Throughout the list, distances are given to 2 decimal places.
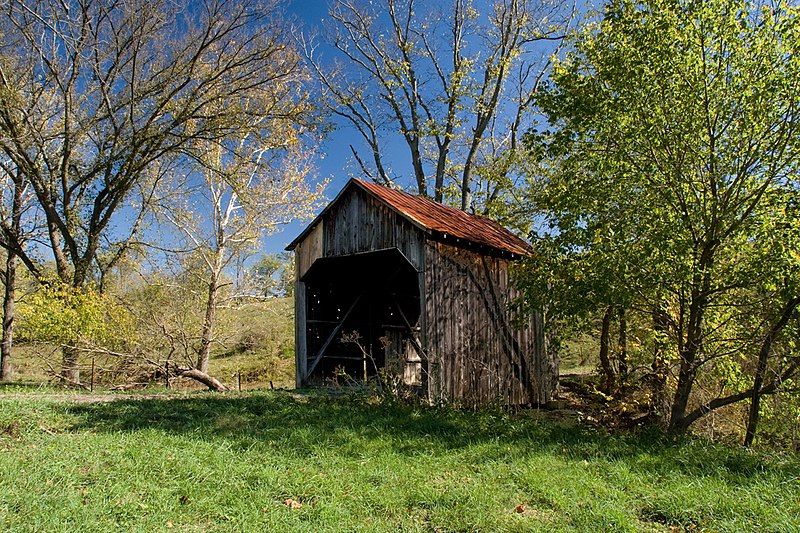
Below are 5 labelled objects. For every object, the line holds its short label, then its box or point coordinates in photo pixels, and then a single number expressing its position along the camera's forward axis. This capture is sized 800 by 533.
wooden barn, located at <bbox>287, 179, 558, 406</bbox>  11.69
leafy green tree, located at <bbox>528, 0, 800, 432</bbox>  7.58
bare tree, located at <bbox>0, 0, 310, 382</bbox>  15.62
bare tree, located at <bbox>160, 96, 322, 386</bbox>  20.91
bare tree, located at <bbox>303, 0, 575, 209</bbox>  24.31
